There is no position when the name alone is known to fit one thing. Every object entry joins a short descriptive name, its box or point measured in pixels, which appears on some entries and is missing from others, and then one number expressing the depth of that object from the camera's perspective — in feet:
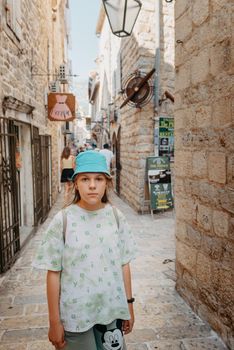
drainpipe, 25.52
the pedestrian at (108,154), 32.68
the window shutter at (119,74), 35.53
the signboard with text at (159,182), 24.94
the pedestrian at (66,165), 29.09
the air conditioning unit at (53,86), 32.93
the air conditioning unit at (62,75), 36.76
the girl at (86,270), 5.65
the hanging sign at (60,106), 28.32
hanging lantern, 15.26
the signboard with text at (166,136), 26.14
